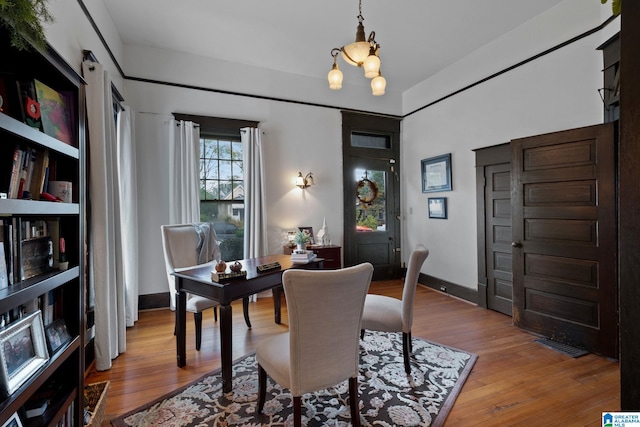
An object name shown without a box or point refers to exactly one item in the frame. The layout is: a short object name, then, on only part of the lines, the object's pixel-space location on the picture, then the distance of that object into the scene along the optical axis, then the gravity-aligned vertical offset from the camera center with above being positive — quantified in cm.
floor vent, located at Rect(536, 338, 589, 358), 281 -131
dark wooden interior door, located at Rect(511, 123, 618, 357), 274 -27
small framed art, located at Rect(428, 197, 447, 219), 479 +7
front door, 534 +35
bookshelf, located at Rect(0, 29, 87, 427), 119 -8
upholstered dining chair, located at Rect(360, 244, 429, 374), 243 -83
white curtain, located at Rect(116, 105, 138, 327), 356 +6
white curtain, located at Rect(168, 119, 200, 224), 409 +54
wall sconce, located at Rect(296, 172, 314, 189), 493 +53
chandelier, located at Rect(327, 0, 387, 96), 251 +131
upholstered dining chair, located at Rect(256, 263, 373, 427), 158 -65
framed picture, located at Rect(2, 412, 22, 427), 116 -77
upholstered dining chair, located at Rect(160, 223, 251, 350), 289 -38
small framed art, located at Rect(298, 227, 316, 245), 490 -28
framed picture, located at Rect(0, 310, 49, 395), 110 -52
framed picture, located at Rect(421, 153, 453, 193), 471 +60
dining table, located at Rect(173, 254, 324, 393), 222 -56
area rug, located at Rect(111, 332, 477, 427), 196 -130
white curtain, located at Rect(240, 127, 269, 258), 446 +27
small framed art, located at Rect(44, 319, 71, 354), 143 -57
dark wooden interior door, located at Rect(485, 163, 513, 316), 383 -35
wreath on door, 546 +36
